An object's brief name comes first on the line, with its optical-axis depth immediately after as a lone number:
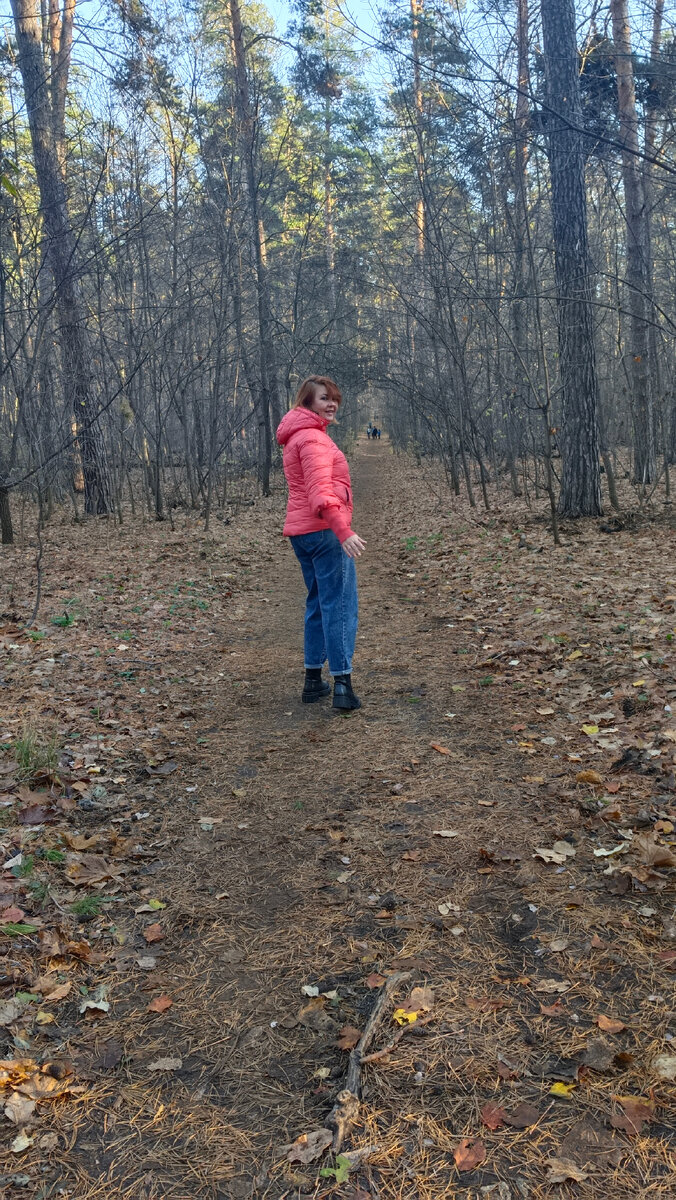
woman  4.46
